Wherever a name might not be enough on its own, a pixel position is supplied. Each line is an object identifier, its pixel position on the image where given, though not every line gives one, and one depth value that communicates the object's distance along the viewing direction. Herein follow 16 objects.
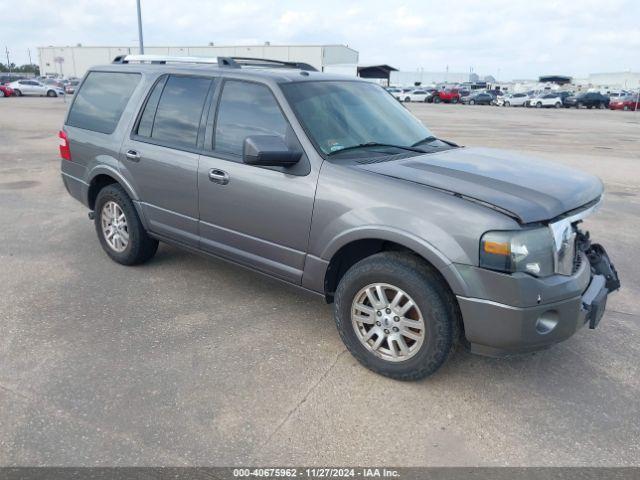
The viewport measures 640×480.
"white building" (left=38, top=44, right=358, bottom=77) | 71.31
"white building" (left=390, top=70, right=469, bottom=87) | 110.25
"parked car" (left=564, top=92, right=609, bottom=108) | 48.00
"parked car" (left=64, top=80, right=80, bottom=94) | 44.28
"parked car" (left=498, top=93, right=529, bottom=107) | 49.95
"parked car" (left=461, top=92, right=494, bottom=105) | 51.91
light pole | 24.69
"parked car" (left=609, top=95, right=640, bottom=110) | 44.91
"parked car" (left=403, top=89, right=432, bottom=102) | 54.22
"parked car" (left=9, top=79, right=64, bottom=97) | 43.53
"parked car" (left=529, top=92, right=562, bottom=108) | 47.91
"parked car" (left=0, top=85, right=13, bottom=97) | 42.44
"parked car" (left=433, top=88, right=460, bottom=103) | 53.00
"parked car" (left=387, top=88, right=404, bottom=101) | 54.31
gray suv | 2.91
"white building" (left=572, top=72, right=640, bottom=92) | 94.94
